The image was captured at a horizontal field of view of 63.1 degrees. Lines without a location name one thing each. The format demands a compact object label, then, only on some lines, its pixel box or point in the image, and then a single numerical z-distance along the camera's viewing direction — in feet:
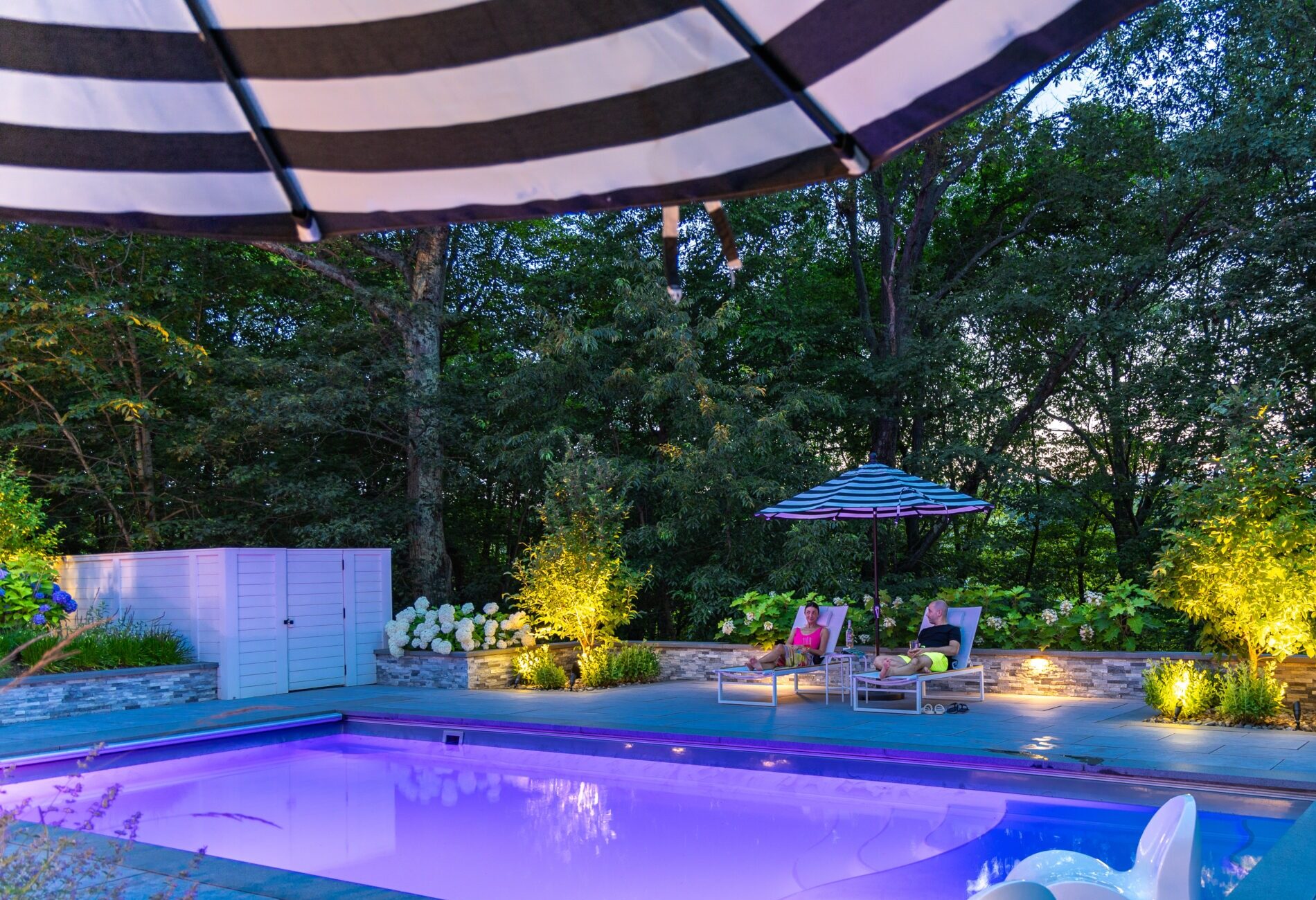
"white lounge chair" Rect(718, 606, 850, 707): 31.09
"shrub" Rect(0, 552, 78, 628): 34.14
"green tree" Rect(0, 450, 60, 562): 37.83
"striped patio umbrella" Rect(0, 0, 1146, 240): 5.84
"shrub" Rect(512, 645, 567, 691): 37.37
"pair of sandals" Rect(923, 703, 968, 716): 28.84
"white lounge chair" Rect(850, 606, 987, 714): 29.09
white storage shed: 35.78
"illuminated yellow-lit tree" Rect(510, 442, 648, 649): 36.78
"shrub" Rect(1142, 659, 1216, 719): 26.53
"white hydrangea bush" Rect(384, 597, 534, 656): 39.24
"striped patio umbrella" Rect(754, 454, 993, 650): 31.37
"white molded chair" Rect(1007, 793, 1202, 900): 8.80
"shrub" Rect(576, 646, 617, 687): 37.42
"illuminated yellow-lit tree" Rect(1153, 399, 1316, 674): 24.30
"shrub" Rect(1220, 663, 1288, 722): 25.46
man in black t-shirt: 29.14
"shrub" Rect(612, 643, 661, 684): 38.11
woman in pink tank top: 32.42
